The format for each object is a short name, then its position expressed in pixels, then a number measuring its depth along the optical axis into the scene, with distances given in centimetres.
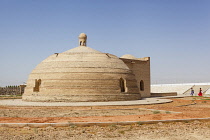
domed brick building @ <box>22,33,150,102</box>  2286
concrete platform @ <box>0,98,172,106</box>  1973
